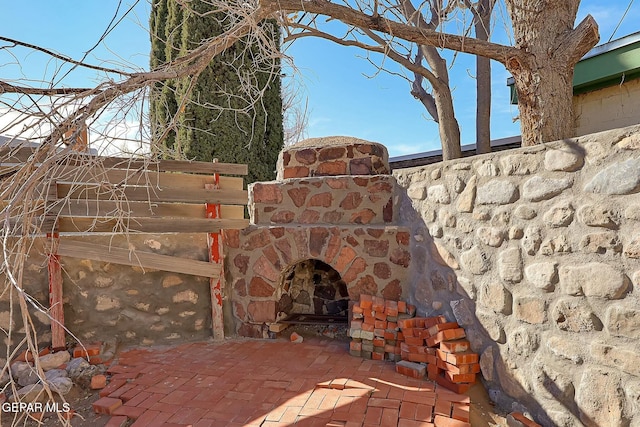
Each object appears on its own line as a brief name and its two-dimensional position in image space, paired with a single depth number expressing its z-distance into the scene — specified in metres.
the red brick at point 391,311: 3.46
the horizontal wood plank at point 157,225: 3.53
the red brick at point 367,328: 3.46
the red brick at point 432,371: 2.92
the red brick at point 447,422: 2.29
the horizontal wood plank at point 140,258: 3.50
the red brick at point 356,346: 3.48
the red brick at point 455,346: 2.79
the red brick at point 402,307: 3.46
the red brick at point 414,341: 3.12
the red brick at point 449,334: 2.85
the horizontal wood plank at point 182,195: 3.59
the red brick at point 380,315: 3.48
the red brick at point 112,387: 2.94
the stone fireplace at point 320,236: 3.73
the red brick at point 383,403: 2.51
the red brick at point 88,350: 3.42
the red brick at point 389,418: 2.32
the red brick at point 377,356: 3.40
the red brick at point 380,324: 3.45
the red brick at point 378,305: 3.50
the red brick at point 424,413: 2.37
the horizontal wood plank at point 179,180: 3.55
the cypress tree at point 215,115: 7.41
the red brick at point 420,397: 2.55
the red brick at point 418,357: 3.03
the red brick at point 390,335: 3.38
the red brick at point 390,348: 3.38
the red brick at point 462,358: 2.73
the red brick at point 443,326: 2.95
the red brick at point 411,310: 3.43
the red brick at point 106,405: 2.70
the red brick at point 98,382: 3.07
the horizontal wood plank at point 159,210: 3.42
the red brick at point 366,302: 3.55
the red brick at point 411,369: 2.98
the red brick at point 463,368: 2.71
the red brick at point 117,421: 2.53
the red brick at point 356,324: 3.51
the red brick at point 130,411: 2.61
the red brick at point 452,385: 2.70
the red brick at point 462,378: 2.71
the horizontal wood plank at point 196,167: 3.82
